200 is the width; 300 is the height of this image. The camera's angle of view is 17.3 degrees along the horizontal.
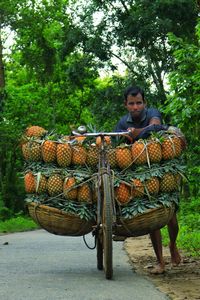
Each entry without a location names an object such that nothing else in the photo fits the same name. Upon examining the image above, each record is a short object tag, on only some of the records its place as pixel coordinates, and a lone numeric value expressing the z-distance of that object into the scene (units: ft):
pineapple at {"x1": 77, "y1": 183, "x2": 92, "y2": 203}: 23.20
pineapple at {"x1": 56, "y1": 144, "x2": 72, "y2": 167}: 23.27
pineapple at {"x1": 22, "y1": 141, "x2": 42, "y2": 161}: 23.72
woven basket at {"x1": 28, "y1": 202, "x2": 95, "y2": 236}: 23.15
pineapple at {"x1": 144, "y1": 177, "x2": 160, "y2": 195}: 22.90
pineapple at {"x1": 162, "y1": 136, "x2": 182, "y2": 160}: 23.13
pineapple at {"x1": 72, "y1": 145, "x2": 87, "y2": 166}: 23.40
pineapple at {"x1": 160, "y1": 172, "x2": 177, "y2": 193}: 23.08
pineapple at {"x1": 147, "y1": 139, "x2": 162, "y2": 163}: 22.98
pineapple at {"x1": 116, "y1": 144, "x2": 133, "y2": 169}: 23.12
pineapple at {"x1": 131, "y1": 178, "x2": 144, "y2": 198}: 22.86
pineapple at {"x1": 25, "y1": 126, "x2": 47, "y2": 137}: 24.26
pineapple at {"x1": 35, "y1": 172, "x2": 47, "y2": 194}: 23.29
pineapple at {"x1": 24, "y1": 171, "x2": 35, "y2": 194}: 23.65
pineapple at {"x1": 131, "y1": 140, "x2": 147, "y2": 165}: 22.99
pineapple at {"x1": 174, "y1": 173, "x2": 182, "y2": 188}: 23.41
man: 24.34
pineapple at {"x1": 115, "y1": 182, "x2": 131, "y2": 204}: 22.85
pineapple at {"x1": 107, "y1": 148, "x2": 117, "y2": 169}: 23.22
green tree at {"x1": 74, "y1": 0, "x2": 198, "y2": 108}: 78.79
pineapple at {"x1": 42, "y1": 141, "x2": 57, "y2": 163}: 23.39
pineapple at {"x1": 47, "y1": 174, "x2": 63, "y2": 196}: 23.13
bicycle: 21.38
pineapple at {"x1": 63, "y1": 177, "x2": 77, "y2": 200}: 23.03
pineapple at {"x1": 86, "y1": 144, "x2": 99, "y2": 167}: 23.61
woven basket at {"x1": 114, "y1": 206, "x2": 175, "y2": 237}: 22.79
